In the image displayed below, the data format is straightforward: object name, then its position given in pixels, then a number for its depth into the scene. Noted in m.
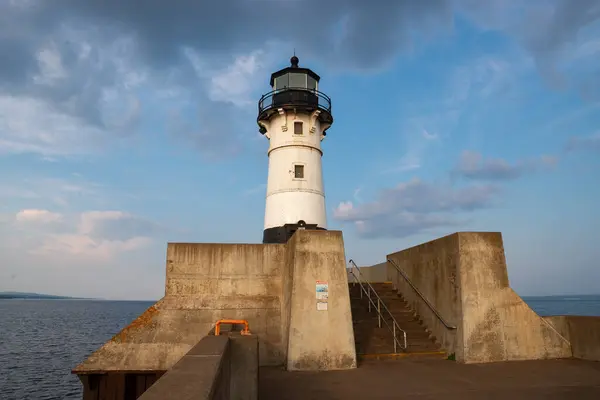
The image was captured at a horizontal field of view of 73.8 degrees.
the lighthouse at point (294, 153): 17.36
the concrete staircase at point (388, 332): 10.57
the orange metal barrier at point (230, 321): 8.09
